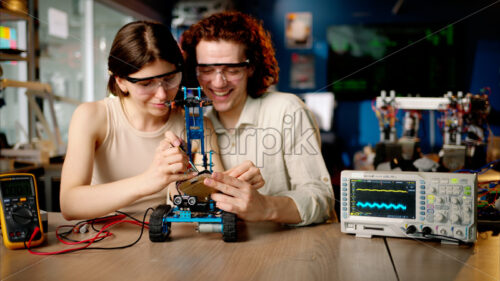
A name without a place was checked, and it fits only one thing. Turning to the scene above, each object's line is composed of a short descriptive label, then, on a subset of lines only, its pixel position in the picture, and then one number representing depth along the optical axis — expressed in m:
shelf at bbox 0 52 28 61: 2.51
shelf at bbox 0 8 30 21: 2.60
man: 1.50
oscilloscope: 1.06
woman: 1.18
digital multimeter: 1.05
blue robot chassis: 1.08
